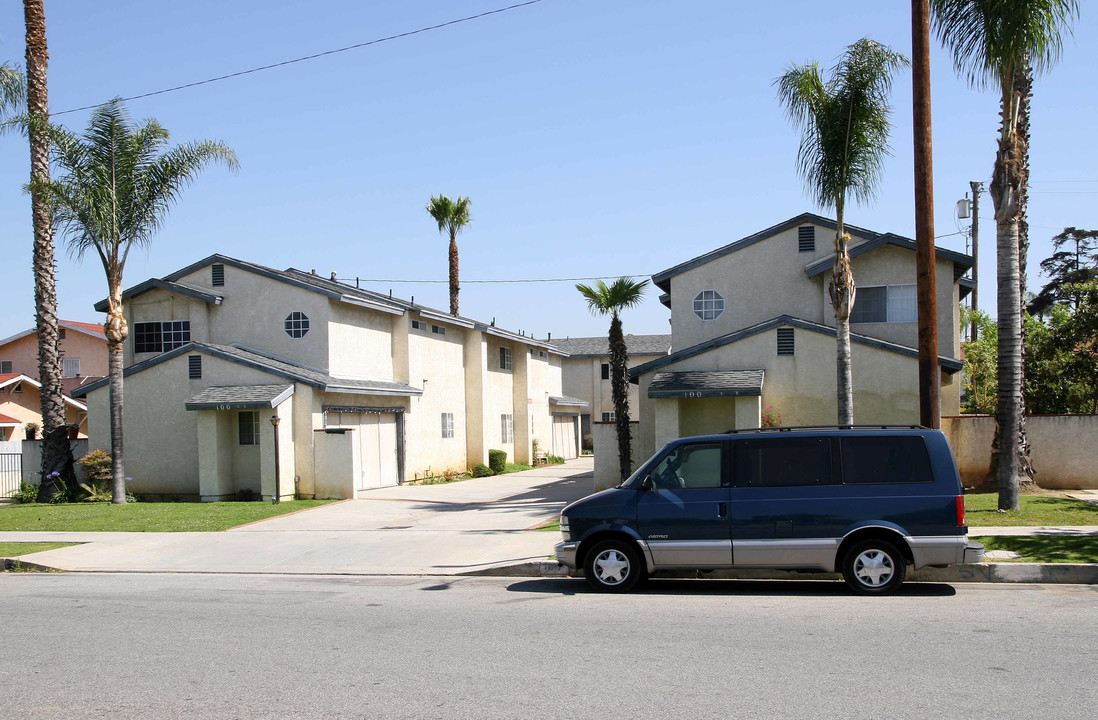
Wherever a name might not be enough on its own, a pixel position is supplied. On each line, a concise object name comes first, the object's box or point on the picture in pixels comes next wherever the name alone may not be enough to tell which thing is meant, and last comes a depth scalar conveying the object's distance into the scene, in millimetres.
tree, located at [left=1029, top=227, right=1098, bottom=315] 50219
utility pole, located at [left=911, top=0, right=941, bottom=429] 15398
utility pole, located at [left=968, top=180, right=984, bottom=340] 34344
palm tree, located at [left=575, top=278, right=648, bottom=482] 22594
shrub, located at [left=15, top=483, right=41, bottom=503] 25016
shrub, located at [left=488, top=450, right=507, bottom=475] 33969
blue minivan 9961
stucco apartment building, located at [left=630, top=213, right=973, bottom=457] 20656
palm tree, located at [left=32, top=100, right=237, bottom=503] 21969
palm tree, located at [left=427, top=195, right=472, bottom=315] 45000
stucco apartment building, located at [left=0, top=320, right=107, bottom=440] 40625
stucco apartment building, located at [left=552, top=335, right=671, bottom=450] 51781
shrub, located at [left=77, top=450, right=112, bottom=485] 24391
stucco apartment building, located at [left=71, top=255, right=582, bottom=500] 23359
